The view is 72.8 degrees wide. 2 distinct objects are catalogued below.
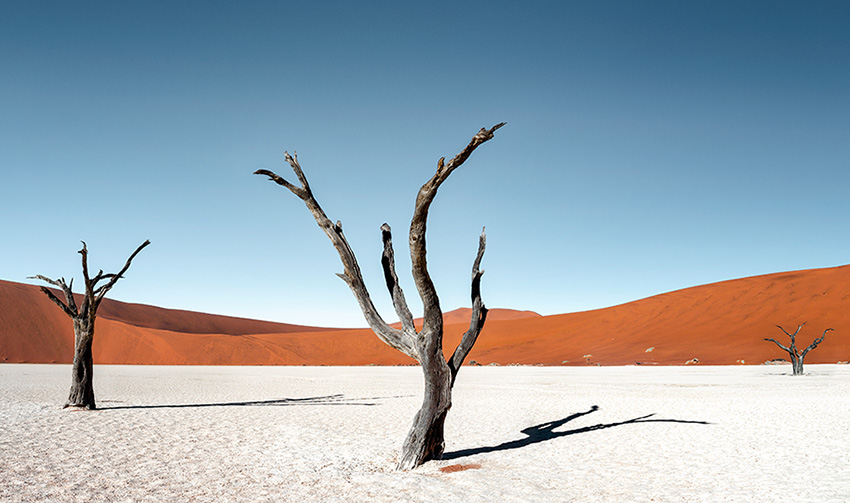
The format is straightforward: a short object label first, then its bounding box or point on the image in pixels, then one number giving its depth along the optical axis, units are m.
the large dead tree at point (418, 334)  7.48
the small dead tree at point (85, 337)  14.39
